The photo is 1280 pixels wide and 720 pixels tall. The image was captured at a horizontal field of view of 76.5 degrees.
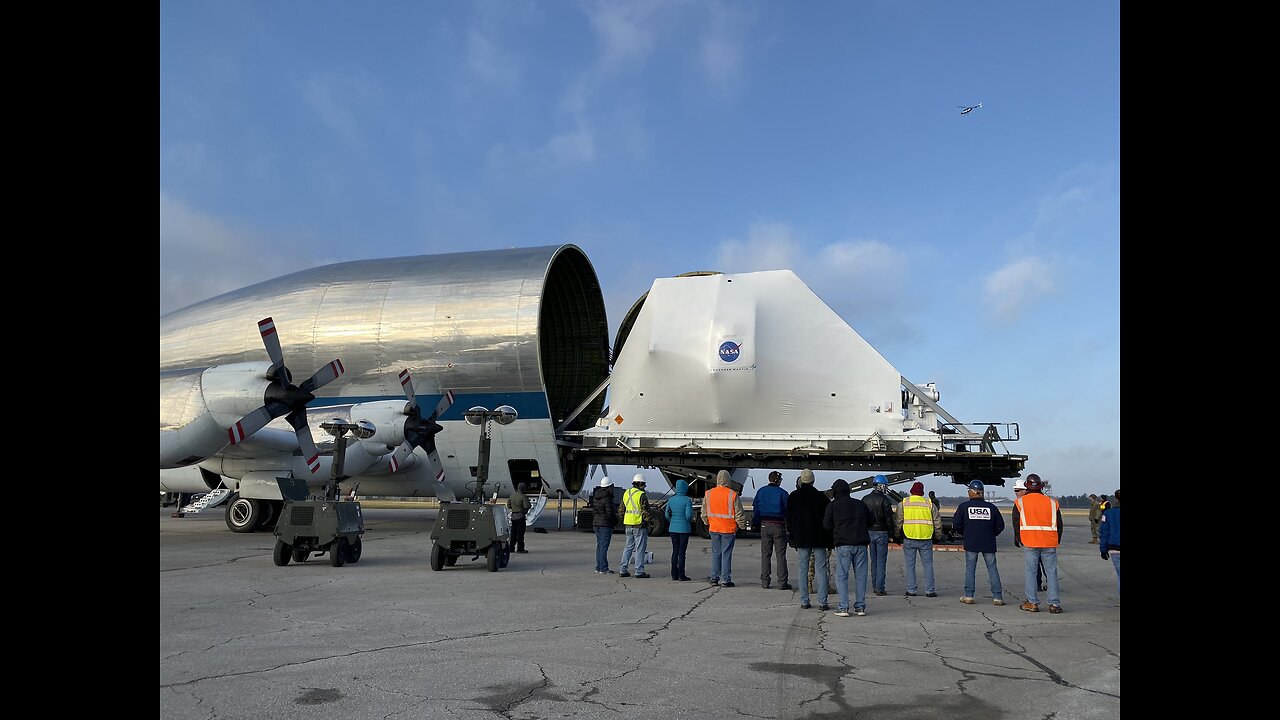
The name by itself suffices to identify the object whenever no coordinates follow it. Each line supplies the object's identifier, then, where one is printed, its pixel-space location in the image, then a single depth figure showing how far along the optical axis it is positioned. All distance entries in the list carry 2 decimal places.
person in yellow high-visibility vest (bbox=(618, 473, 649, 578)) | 14.55
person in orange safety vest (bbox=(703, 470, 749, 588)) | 13.47
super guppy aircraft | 22.98
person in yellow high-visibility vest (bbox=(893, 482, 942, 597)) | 12.41
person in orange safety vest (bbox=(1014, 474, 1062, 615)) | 11.10
